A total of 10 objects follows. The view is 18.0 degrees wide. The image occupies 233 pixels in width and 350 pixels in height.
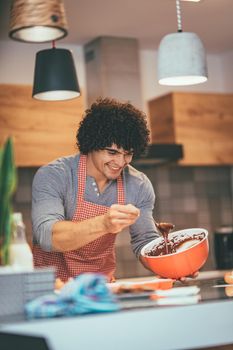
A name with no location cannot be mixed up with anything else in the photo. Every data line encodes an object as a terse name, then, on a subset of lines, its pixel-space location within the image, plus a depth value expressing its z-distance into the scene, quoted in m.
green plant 1.84
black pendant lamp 3.65
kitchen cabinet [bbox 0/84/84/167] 5.19
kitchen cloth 1.75
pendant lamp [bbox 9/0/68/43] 2.31
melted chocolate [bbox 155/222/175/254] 2.95
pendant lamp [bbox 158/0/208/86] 2.96
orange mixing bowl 2.69
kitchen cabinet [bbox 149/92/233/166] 5.91
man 3.11
